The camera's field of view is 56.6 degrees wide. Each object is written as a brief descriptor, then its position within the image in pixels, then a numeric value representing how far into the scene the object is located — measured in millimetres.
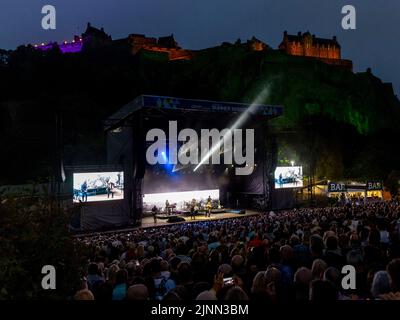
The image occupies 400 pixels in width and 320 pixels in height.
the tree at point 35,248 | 2841
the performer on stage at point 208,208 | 22803
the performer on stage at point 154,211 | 20720
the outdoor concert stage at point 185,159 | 19766
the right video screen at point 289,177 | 25484
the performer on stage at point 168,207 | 23406
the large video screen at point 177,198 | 23922
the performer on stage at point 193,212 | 22203
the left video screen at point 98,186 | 18516
